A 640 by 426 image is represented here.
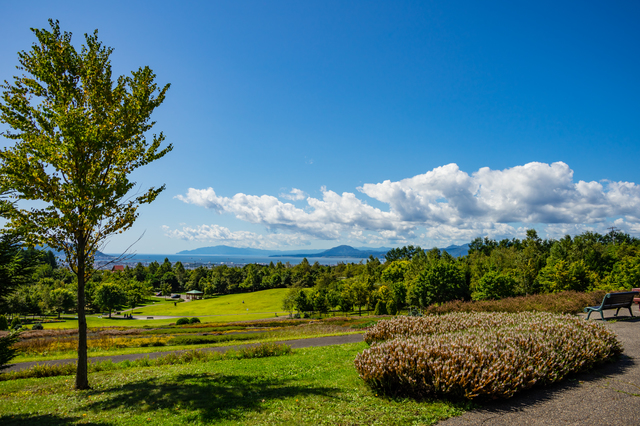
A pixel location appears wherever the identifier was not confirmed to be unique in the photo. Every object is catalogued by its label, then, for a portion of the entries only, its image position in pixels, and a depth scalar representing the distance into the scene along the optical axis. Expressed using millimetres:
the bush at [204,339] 24739
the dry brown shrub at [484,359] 6195
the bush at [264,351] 14281
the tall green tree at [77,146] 8281
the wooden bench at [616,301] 13391
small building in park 119150
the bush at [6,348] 7340
